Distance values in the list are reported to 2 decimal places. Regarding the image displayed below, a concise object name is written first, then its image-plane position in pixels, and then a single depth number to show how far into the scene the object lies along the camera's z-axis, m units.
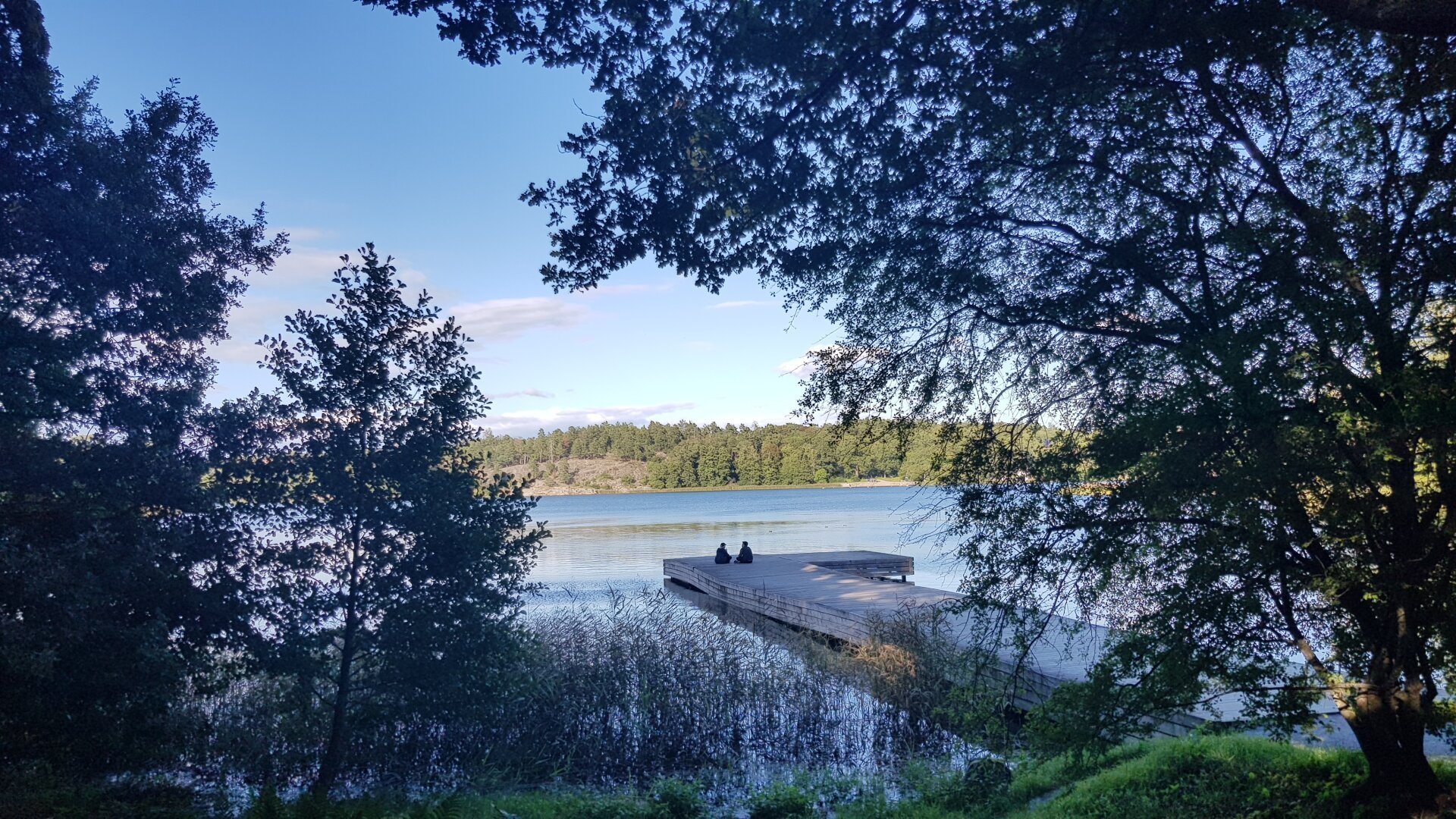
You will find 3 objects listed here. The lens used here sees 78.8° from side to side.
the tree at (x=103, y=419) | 6.46
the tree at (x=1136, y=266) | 4.20
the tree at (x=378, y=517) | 6.75
